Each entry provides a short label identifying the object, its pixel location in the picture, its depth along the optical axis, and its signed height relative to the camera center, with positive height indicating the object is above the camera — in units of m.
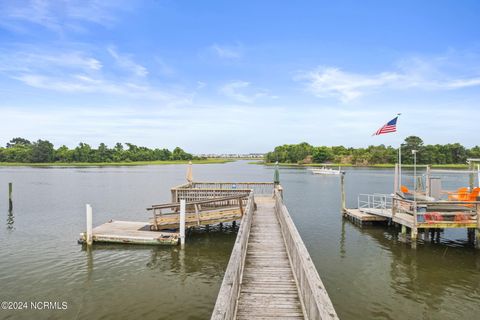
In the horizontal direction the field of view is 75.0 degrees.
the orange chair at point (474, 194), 17.15 -1.96
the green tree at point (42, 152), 146.62 +3.37
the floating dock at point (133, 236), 16.11 -4.04
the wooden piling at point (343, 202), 25.11 -3.51
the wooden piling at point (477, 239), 15.90 -4.07
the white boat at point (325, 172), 82.93 -3.46
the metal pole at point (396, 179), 20.50 -1.36
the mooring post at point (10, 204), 28.12 -4.09
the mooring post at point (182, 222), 15.98 -3.26
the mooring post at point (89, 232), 16.28 -3.83
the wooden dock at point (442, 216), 15.45 -2.91
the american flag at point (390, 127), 19.65 +2.03
